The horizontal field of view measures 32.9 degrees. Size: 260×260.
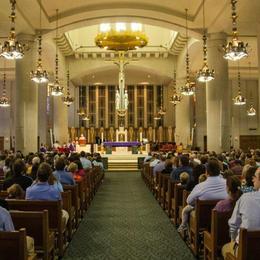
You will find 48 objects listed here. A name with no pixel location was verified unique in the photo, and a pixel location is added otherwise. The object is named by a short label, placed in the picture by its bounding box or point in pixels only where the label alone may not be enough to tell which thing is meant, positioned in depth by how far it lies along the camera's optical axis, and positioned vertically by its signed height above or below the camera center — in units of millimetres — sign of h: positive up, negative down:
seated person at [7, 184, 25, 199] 5403 -661
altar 24261 -462
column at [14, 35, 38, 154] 16547 +1259
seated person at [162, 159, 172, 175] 10436 -724
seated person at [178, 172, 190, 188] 7520 -696
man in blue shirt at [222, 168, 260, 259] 3645 -618
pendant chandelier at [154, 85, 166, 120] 32416 +1653
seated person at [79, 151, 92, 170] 12672 -722
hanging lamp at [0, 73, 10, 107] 21972 +1829
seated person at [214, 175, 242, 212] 4410 -578
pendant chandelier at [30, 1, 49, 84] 13039 +1879
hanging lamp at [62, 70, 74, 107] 20836 +1808
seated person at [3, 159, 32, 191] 6560 -613
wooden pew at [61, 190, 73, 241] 6386 -1059
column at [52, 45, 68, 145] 27000 +1210
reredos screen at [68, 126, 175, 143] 32312 +357
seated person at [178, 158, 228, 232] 5621 -634
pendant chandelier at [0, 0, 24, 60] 10045 +2071
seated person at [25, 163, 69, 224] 5652 -654
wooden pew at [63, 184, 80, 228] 7418 -1021
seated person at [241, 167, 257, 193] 4908 -467
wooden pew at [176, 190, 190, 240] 6473 -997
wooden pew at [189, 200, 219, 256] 5484 -1023
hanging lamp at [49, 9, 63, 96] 16859 +1856
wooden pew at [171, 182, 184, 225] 7504 -1058
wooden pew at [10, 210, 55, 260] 4636 -950
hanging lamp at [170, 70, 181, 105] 20734 +1841
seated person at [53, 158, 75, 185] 7801 -641
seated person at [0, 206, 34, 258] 3796 -720
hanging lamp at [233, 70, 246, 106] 18050 +1530
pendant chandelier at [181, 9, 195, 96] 16875 +1858
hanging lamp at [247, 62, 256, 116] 25031 +1478
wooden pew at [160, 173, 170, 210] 9406 -1102
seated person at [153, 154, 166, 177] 11661 -787
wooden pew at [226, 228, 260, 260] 3438 -847
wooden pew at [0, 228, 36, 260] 3617 -888
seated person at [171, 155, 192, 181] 8336 -590
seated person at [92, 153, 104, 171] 15586 -833
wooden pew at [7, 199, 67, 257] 5266 -872
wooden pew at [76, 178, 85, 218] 8555 -1108
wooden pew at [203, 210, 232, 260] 4621 -1024
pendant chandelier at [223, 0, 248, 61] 10320 +2084
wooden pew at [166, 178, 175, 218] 8312 -1103
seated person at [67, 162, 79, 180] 8797 -599
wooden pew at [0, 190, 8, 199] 6012 -770
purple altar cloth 24219 -342
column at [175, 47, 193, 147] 27681 +1116
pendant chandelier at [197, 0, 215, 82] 12906 +1869
